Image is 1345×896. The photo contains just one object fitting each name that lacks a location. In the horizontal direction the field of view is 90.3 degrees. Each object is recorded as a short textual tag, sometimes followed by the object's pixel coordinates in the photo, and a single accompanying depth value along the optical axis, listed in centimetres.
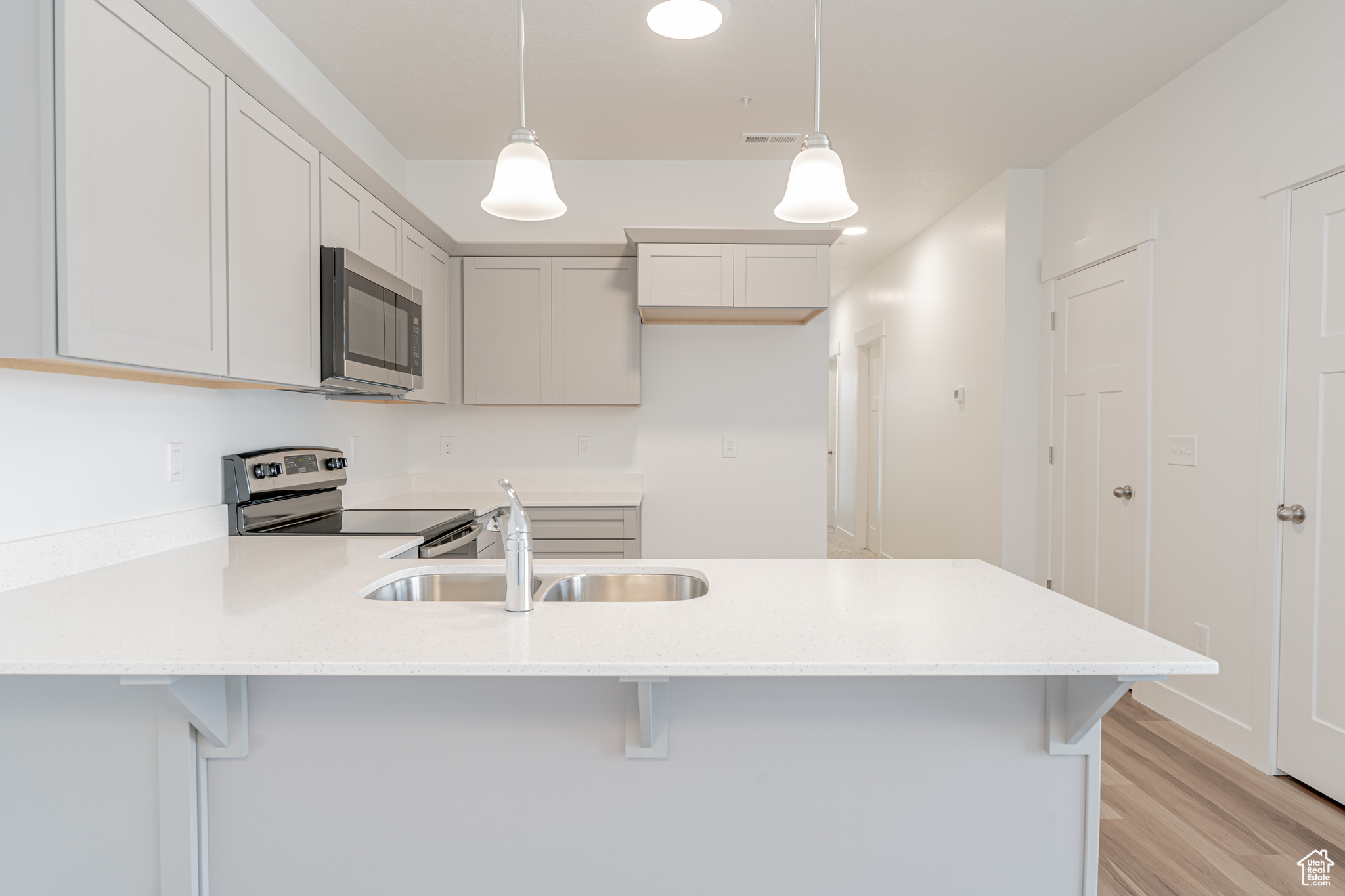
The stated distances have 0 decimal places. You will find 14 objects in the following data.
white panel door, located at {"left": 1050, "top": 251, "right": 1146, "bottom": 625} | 315
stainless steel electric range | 225
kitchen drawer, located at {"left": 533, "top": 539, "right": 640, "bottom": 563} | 323
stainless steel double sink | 162
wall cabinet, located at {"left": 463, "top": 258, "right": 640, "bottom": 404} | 347
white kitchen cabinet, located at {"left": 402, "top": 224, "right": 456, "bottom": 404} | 303
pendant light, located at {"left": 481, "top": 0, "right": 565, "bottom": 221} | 159
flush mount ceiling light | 152
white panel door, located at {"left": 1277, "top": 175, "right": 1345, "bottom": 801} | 219
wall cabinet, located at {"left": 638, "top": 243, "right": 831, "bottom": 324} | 329
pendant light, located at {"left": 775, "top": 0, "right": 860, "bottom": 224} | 156
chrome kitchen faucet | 131
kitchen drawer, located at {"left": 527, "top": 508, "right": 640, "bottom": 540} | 323
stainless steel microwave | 226
